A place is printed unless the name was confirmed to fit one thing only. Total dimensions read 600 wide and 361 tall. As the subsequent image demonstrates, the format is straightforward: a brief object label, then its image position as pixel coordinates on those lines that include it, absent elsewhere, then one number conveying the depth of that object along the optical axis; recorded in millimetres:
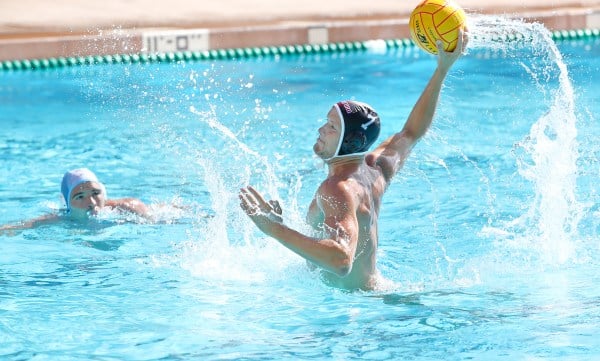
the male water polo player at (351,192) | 6918
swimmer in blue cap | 11133
